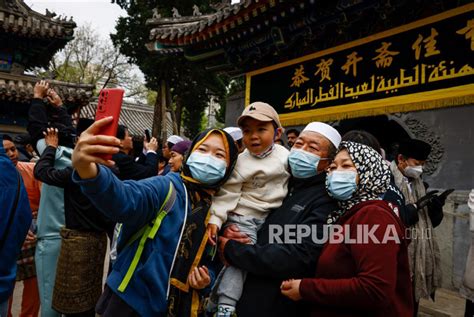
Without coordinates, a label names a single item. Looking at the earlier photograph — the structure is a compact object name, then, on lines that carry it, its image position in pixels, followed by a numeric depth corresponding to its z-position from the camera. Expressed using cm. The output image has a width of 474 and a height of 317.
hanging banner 441
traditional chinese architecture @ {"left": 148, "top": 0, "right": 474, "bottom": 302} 442
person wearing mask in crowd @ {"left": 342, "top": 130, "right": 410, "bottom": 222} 189
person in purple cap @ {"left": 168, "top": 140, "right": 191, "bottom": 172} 312
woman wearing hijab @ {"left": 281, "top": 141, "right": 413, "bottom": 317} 141
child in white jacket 165
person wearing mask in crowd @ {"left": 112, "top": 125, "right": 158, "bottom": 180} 318
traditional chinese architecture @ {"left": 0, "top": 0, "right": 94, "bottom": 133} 914
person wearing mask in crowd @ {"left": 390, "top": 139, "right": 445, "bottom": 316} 305
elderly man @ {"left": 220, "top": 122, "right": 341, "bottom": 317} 157
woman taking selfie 156
